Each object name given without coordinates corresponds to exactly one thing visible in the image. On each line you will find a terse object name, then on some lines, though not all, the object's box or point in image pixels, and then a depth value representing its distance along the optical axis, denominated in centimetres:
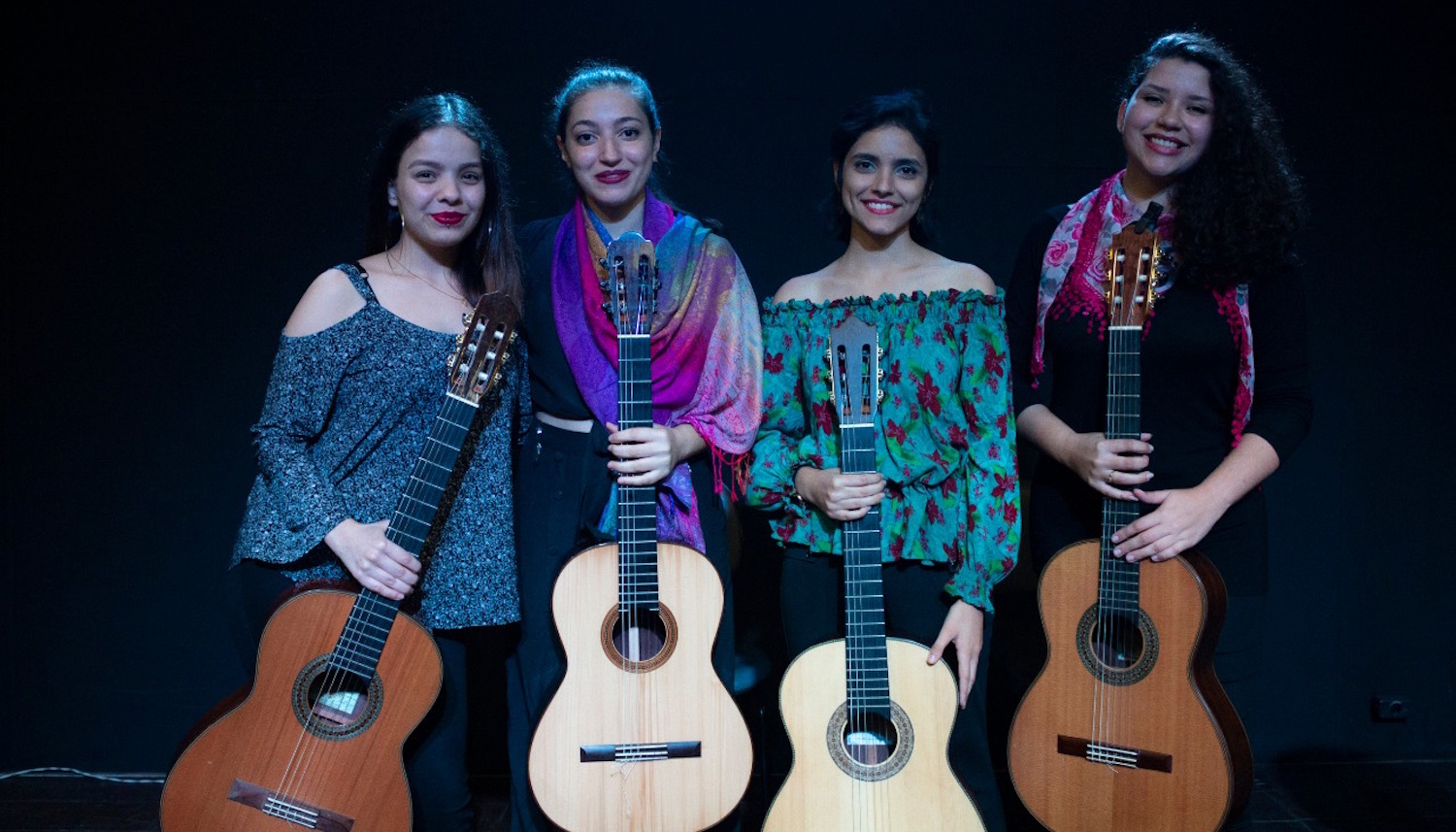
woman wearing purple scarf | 224
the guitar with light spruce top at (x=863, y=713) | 211
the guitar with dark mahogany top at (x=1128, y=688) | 204
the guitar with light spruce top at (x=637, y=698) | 207
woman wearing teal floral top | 219
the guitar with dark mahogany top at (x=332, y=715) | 197
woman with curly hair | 214
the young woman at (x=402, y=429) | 210
